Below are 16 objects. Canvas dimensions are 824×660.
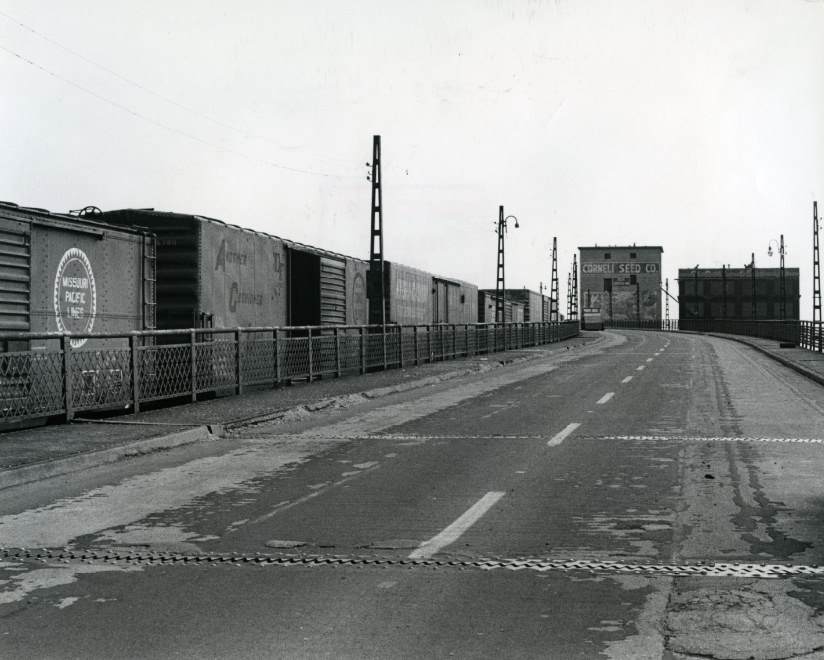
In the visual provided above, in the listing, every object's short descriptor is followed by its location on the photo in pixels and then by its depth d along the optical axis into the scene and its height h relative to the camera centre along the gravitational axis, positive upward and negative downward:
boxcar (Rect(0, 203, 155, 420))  12.40 +0.30
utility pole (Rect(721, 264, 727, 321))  125.59 +5.51
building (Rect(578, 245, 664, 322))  141.00 +5.78
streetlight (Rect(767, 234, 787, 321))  69.14 +2.39
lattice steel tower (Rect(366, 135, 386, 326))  29.99 +1.21
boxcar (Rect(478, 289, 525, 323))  53.16 +0.63
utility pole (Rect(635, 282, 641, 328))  138.38 +1.92
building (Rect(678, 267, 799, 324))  135.62 +3.87
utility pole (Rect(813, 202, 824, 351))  59.03 +3.11
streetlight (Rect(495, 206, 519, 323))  52.28 +1.70
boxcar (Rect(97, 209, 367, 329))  18.78 +0.99
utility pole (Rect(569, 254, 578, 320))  116.10 +4.32
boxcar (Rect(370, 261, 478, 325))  32.34 +0.88
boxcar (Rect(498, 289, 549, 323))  71.12 +1.50
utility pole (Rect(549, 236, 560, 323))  85.00 +2.84
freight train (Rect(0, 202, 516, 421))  13.31 +0.60
